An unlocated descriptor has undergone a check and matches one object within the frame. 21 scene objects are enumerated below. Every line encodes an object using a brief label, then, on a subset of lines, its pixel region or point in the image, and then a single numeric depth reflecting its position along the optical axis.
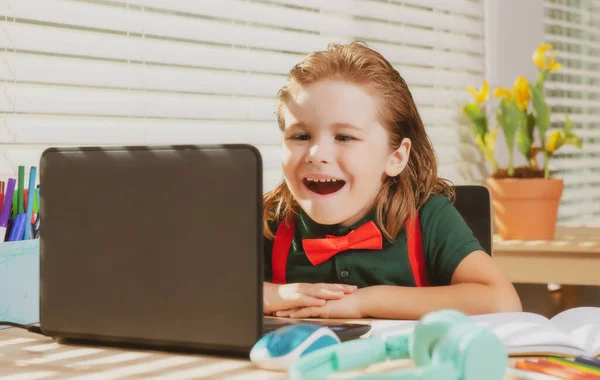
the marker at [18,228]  1.11
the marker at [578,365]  0.67
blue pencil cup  1.06
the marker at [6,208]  1.09
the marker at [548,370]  0.65
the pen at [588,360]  0.69
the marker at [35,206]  1.13
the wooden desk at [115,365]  0.72
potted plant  2.32
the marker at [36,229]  1.13
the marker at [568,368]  0.66
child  1.10
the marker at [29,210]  1.12
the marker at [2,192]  1.12
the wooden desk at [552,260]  2.11
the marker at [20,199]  1.13
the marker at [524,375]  0.65
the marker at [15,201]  1.12
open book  0.74
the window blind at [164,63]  1.51
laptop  0.77
